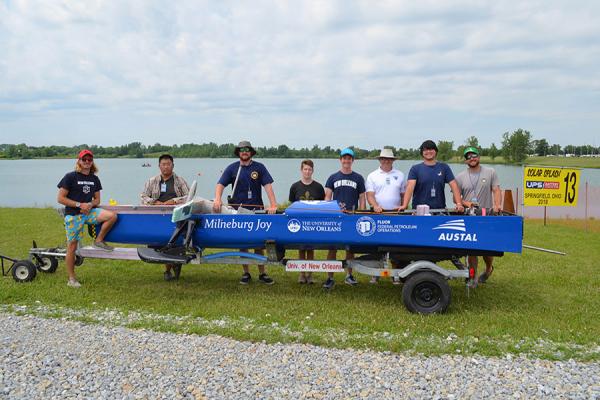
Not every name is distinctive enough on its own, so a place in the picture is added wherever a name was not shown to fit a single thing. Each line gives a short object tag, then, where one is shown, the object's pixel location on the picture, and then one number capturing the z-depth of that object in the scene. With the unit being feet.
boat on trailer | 17.08
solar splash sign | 40.22
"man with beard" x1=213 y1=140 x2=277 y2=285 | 21.01
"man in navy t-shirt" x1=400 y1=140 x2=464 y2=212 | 19.33
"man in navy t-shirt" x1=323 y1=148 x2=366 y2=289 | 20.82
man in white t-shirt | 20.30
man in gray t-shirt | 20.27
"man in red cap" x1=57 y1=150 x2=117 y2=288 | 20.22
